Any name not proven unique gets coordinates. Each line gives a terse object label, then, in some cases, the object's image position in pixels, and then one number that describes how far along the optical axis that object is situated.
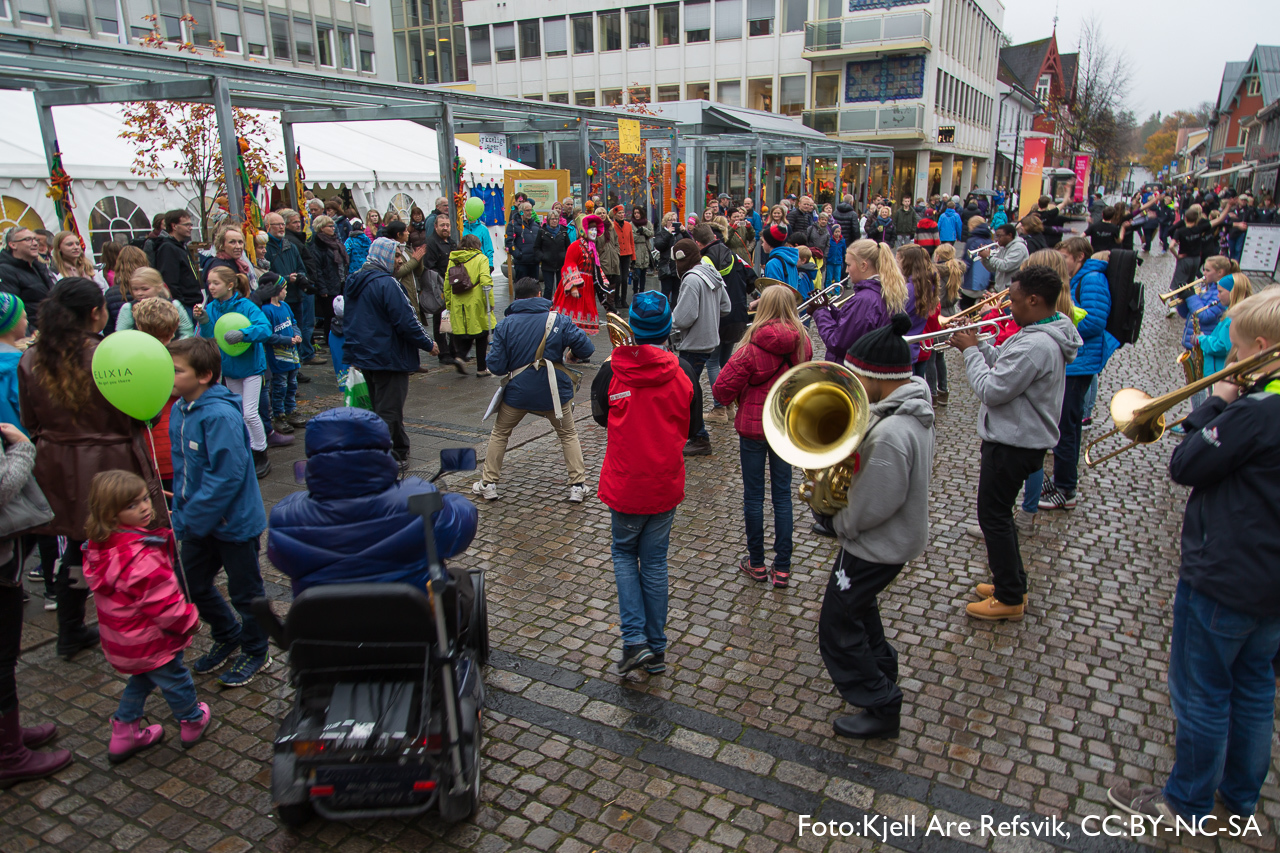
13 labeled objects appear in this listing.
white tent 10.20
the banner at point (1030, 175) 26.94
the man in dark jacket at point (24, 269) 6.72
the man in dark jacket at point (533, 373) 6.09
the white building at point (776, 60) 37.81
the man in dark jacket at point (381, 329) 6.54
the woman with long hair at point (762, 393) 4.69
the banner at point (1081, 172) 33.90
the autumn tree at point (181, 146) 11.43
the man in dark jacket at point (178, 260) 7.60
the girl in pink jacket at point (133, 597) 3.17
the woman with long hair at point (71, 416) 3.61
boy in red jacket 3.76
